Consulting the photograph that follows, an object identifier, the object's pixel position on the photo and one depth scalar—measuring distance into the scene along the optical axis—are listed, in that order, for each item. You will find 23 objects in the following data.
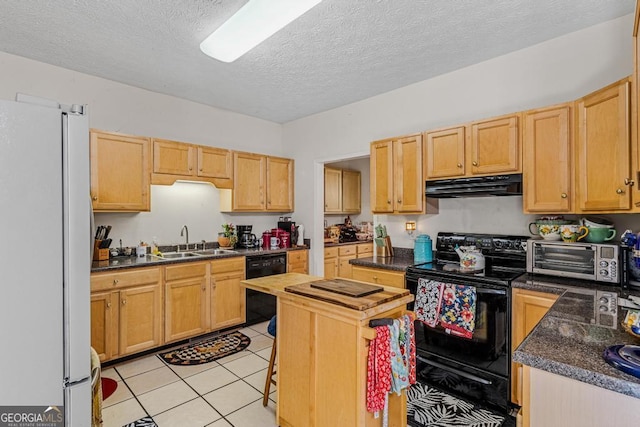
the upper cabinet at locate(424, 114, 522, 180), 2.54
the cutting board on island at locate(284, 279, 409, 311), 1.66
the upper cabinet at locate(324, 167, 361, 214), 5.76
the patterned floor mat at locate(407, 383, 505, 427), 2.17
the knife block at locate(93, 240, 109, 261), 3.12
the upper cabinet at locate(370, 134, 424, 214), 3.10
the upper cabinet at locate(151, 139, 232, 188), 3.54
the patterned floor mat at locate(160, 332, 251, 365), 3.14
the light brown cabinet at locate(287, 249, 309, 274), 4.34
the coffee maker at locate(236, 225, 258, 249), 4.43
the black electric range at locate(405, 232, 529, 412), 2.28
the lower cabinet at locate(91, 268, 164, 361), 2.86
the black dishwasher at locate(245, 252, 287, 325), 3.97
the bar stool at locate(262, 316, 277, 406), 2.33
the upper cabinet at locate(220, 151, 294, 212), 4.23
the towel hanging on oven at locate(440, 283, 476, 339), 2.37
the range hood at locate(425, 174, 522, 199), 2.53
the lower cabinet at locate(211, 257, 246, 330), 3.66
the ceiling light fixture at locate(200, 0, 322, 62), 1.92
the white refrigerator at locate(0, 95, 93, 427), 1.03
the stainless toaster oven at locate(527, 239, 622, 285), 2.07
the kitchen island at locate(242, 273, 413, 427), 1.62
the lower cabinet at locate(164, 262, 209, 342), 3.32
